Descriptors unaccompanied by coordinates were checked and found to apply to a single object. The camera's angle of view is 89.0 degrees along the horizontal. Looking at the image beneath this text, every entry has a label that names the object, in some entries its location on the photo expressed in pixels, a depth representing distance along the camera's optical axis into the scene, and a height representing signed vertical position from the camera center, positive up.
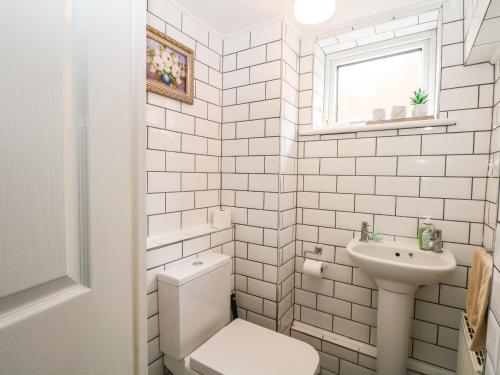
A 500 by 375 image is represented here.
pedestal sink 1.23 -0.59
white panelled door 0.41 -0.03
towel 0.83 -0.43
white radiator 0.95 -0.70
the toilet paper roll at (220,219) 1.69 -0.29
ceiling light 1.16 +0.78
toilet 1.13 -0.83
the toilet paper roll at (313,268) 1.62 -0.58
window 1.62 +0.71
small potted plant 1.48 +0.44
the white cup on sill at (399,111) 1.54 +0.41
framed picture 1.31 +0.59
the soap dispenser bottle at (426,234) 1.35 -0.29
